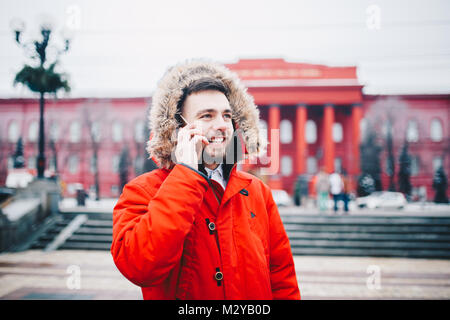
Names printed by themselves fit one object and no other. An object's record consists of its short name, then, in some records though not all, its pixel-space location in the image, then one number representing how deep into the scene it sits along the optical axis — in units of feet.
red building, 88.43
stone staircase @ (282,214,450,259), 25.76
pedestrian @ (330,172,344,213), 36.41
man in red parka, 3.51
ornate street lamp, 18.12
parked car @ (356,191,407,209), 64.34
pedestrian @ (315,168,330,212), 37.40
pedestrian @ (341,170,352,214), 36.01
